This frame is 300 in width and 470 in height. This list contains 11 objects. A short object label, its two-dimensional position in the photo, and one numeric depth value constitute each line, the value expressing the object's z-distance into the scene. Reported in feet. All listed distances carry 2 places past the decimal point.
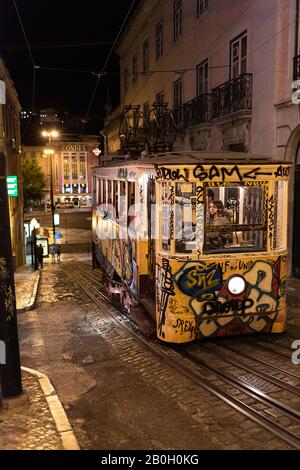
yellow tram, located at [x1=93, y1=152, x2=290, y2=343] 25.22
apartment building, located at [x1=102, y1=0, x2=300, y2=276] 46.16
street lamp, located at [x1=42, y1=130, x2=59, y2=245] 109.13
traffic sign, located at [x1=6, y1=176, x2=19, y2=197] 77.30
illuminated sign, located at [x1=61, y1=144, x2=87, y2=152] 264.11
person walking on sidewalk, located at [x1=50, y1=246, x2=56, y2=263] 94.20
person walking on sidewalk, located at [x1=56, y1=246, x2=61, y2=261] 92.99
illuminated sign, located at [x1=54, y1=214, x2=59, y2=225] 117.11
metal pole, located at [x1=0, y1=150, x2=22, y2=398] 19.36
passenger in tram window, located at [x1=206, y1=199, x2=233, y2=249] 27.74
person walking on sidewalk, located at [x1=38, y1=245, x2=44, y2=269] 79.51
